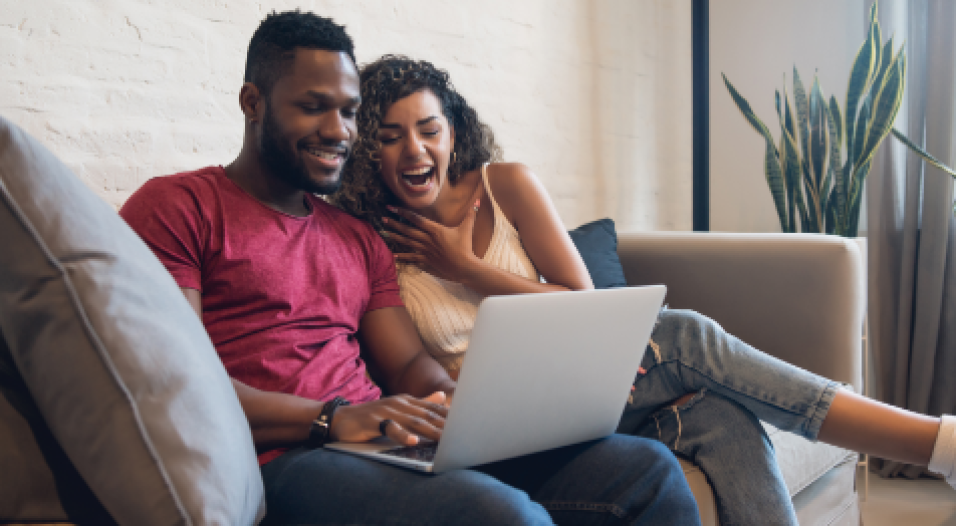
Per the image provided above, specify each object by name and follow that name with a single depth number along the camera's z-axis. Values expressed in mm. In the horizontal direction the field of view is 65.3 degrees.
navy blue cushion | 1887
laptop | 837
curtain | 2391
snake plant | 2330
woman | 1273
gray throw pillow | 668
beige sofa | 1678
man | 883
